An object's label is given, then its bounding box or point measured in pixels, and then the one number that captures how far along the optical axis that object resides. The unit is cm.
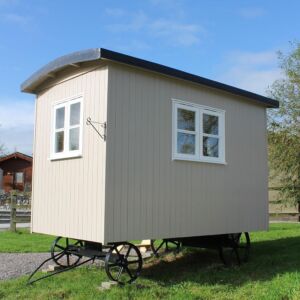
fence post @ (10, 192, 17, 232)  1549
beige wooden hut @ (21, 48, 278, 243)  751
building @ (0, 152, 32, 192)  4238
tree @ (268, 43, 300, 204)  1842
